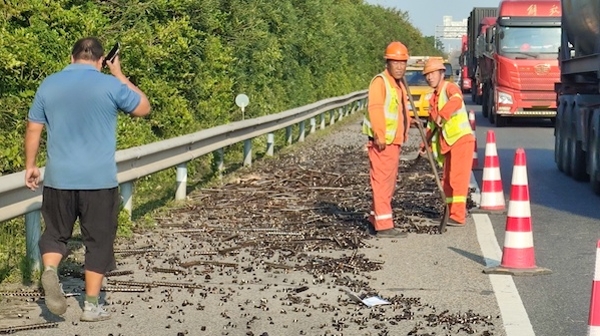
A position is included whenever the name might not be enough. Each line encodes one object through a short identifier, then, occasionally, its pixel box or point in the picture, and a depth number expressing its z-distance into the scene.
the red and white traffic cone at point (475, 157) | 19.50
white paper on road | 8.41
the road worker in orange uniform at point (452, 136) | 12.80
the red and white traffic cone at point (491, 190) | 13.89
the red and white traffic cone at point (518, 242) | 9.66
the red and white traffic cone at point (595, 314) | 6.11
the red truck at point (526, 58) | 30.78
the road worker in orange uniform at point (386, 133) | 11.93
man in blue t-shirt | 7.73
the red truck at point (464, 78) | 61.12
